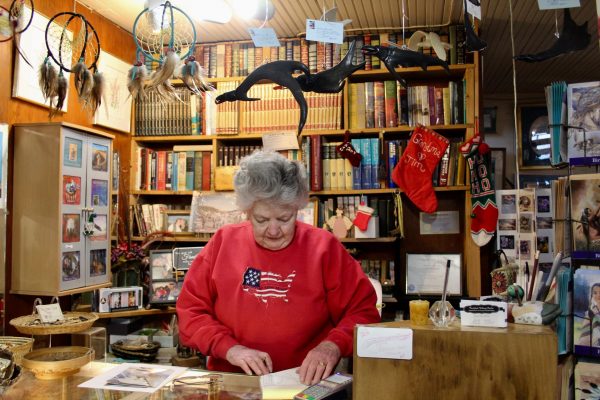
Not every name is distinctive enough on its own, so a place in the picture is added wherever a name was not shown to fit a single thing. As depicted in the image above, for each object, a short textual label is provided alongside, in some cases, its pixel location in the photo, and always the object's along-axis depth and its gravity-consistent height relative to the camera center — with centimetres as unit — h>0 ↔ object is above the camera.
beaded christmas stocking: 351 +17
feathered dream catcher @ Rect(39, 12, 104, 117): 255 +66
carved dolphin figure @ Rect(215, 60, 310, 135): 247 +66
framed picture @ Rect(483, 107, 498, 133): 593 +109
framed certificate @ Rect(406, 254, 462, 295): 367 -42
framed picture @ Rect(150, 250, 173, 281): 352 -34
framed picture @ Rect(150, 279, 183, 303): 349 -52
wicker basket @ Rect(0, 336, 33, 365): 209 -54
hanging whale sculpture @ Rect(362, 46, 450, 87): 244 +75
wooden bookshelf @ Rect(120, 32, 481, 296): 367 +58
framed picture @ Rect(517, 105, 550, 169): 577 +86
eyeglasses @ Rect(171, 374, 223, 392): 142 -47
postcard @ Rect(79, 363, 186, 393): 143 -48
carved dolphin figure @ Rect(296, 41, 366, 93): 253 +67
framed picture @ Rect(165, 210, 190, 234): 406 -5
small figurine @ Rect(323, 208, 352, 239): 378 -7
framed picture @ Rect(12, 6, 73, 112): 282 +86
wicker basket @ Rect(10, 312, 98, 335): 239 -52
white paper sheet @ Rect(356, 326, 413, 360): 117 -29
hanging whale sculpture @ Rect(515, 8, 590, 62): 205 +70
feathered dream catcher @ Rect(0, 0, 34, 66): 252 +96
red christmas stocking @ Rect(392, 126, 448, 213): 365 +34
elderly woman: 175 -26
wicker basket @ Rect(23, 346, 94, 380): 153 -45
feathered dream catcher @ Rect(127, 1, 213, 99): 261 +78
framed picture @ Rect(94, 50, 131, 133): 368 +89
